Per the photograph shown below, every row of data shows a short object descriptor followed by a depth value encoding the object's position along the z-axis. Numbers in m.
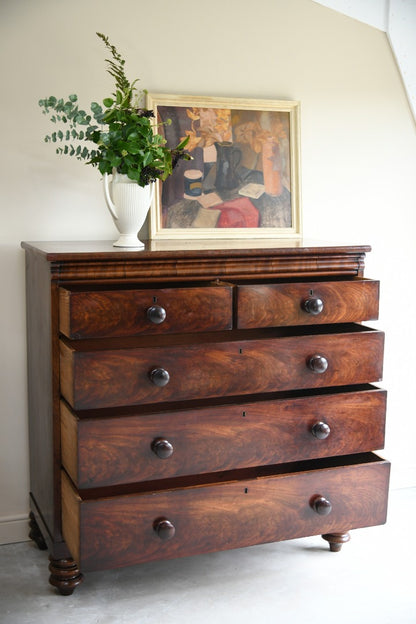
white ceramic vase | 2.26
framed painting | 2.65
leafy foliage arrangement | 2.21
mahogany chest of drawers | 2.02
